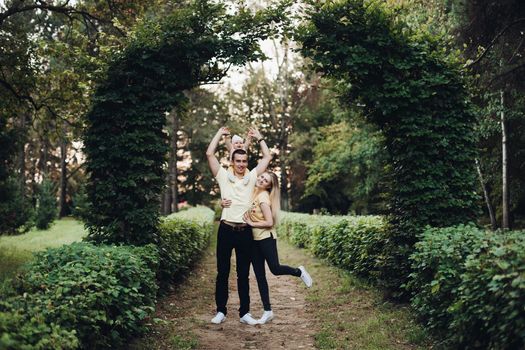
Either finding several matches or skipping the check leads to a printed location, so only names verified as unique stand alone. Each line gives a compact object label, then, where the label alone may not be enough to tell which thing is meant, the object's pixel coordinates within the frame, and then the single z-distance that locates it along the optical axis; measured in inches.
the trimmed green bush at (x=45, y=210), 1050.1
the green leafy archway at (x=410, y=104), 291.9
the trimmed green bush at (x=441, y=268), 203.8
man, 257.1
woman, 259.9
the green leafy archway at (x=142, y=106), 301.7
